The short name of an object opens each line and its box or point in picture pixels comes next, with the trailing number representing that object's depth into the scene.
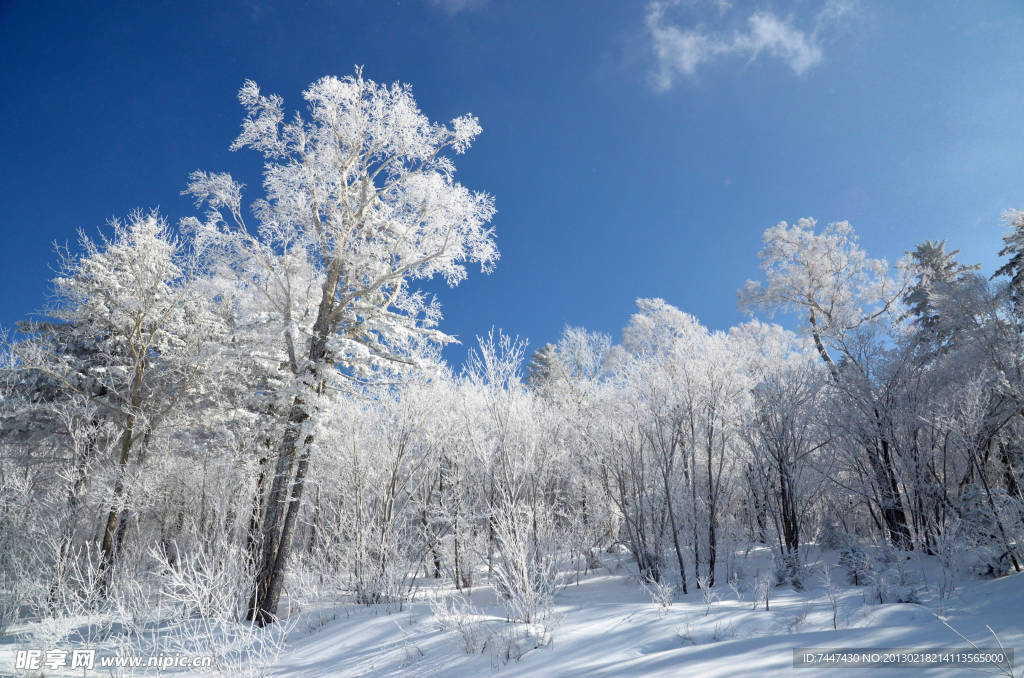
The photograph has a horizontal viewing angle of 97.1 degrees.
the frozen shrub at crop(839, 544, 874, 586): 9.12
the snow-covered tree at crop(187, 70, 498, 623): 9.56
